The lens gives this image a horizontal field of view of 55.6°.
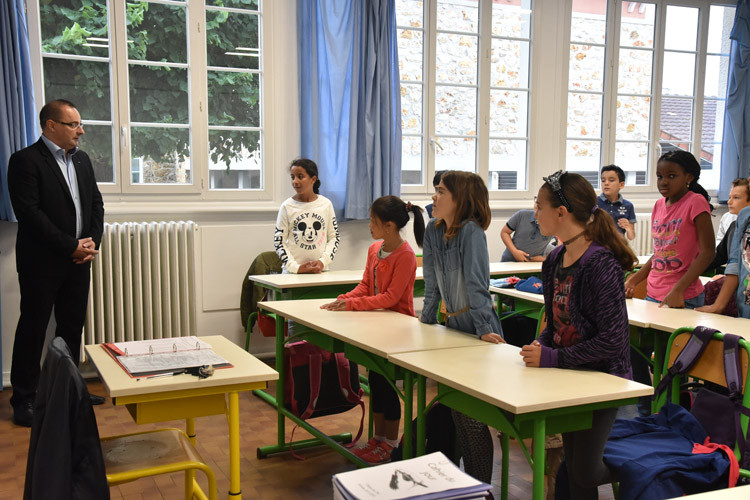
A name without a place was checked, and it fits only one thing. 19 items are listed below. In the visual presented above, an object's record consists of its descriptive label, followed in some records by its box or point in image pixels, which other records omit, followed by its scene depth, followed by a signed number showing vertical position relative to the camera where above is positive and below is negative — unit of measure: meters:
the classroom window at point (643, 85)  6.34 +0.62
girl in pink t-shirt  3.20 -0.37
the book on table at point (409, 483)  0.99 -0.47
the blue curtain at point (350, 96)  5.16 +0.40
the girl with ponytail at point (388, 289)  3.24 -0.63
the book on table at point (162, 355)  2.14 -0.66
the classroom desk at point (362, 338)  2.50 -0.72
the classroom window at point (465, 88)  5.70 +0.52
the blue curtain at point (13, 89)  4.18 +0.36
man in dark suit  3.80 -0.43
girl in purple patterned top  2.01 -0.45
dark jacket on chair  1.63 -0.69
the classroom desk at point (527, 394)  1.83 -0.65
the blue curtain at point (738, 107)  6.60 +0.42
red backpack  3.40 -1.11
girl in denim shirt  2.64 -0.39
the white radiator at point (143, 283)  4.57 -0.87
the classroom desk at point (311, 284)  4.08 -0.77
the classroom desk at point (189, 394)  1.99 -0.69
